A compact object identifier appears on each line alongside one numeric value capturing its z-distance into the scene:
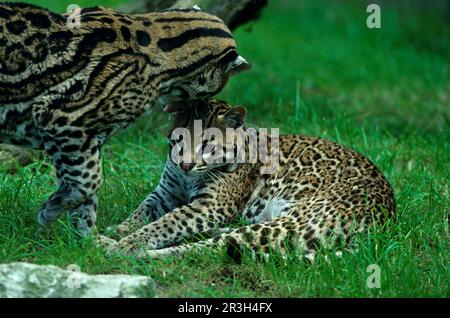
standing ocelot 12.41
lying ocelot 12.72
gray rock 10.48
